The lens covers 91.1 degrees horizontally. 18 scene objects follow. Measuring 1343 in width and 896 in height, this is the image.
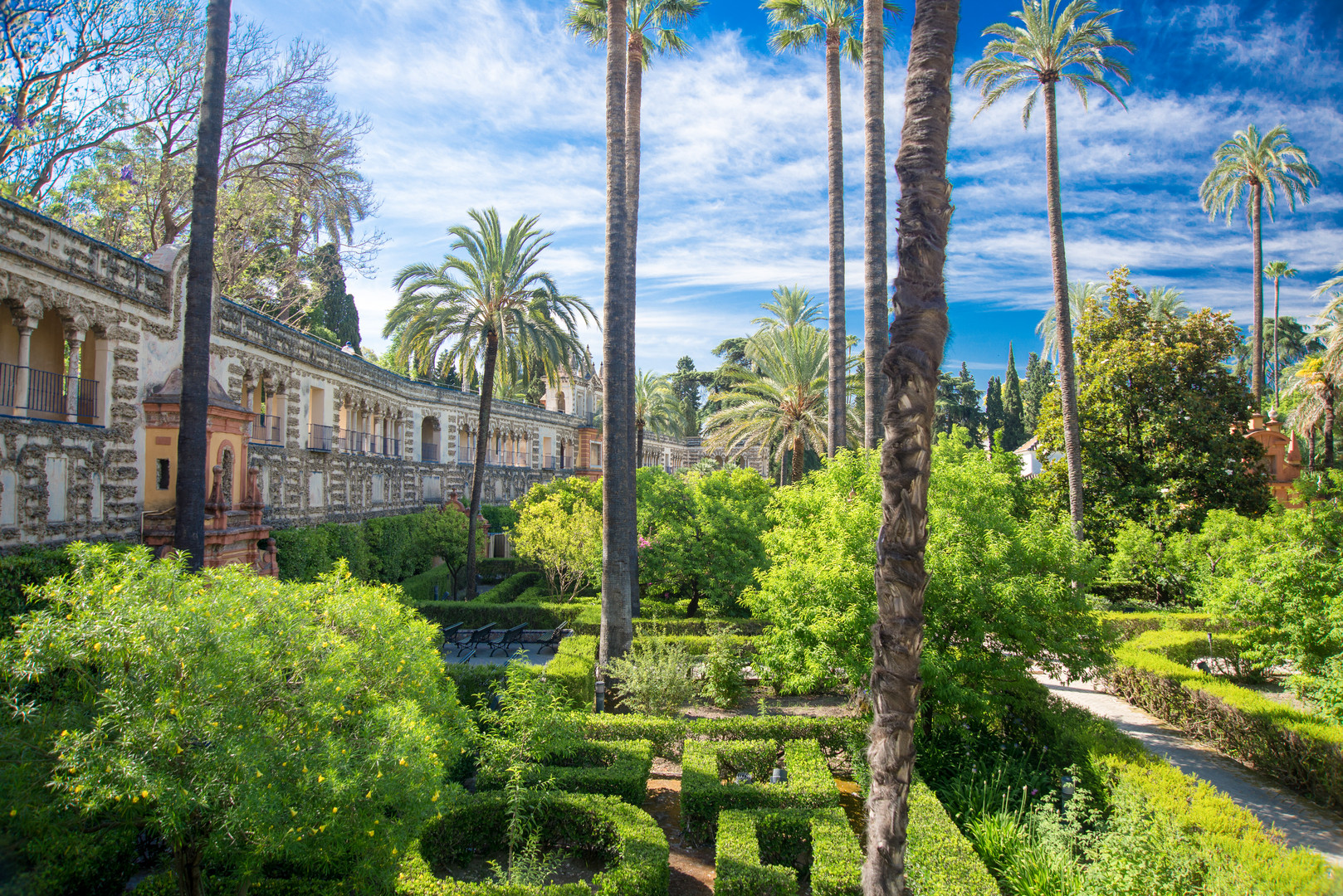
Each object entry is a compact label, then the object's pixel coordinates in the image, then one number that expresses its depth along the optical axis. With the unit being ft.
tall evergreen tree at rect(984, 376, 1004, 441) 212.43
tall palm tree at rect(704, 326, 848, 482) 84.74
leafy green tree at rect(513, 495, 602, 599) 69.10
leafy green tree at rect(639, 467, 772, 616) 63.31
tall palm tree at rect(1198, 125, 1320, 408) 104.32
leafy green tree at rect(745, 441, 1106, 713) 30.14
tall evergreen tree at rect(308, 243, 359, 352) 127.95
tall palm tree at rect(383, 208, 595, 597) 71.92
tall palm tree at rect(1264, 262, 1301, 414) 139.22
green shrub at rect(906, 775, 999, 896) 21.08
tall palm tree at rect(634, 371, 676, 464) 146.72
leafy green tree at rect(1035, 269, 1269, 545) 69.46
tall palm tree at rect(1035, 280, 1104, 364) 134.80
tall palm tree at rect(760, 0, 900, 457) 63.31
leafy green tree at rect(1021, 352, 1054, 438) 200.03
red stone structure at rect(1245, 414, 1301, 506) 91.25
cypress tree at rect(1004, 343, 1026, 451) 201.87
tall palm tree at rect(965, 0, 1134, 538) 66.90
